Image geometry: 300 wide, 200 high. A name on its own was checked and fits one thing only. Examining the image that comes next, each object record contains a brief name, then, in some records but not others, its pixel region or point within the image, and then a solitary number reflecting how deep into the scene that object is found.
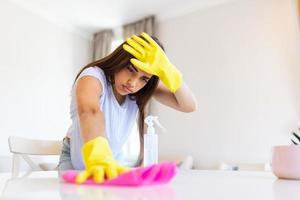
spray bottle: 0.89
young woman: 0.74
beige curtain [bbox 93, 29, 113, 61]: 3.78
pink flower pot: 0.66
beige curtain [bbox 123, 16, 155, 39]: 3.46
